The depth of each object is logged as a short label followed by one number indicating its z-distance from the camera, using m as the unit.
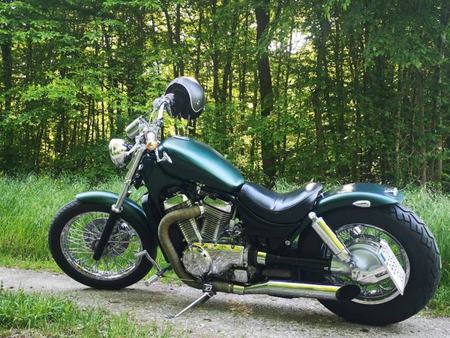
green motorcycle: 3.09
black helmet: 3.61
